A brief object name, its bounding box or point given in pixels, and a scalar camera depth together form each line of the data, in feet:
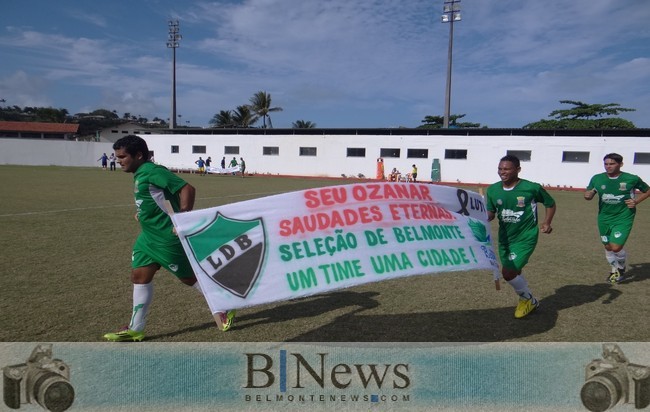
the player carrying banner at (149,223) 12.21
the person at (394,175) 105.29
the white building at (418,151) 95.25
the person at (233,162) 123.41
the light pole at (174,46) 169.89
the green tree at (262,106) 203.31
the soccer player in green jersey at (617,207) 20.40
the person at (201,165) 115.55
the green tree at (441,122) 207.04
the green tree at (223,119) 210.59
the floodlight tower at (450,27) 132.57
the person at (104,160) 131.58
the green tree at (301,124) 219.86
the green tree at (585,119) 155.43
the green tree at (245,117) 204.95
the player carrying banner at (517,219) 14.87
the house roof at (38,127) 183.62
